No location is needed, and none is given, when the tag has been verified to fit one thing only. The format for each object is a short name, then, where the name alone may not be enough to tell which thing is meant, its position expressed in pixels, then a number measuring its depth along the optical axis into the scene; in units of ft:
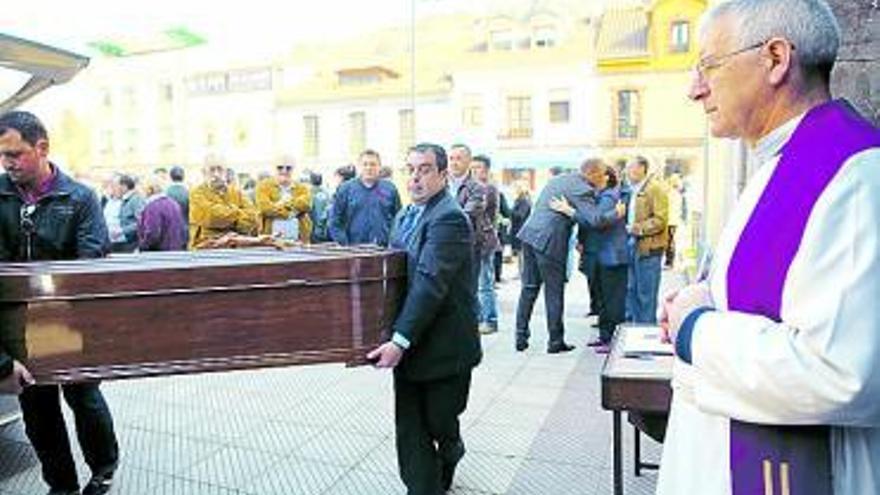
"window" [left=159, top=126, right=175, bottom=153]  142.20
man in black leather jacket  10.14
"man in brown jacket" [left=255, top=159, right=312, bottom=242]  26.03
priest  3.91
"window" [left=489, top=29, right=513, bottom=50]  105.40
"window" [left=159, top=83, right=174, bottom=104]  145.07
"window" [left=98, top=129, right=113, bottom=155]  151.94
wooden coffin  7.91
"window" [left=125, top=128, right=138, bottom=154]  148.25
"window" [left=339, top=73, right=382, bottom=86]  115.24
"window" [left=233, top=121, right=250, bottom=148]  125.08
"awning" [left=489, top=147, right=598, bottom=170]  94.58
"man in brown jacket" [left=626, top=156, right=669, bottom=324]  22.43
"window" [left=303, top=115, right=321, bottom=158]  115.96
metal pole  52.48
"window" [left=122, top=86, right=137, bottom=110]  150.62
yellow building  88.69
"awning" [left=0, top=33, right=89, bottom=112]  12.19
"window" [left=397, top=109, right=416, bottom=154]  107.45
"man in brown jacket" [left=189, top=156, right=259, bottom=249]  20.58
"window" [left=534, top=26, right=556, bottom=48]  104.01
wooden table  7.78
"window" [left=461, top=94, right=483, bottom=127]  99.86
